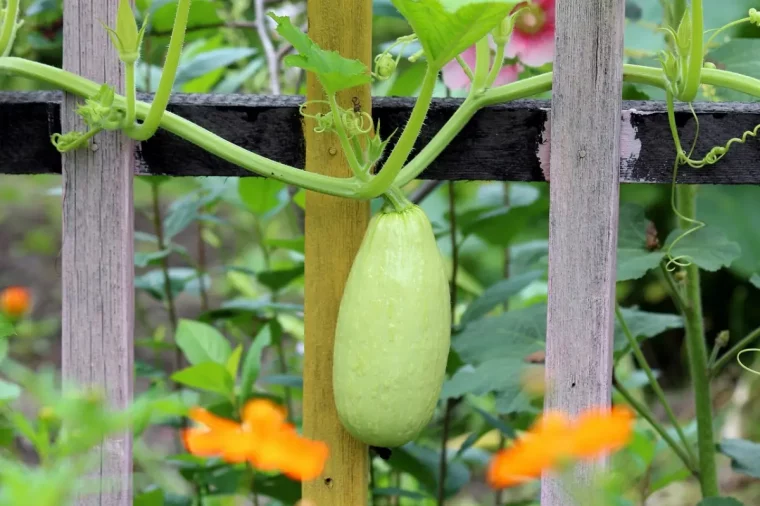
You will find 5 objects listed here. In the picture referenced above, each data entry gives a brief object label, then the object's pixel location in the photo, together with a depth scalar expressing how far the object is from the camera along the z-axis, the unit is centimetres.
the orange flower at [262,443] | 138
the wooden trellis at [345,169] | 166
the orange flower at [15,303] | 163
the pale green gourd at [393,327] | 166
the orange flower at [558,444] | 124
